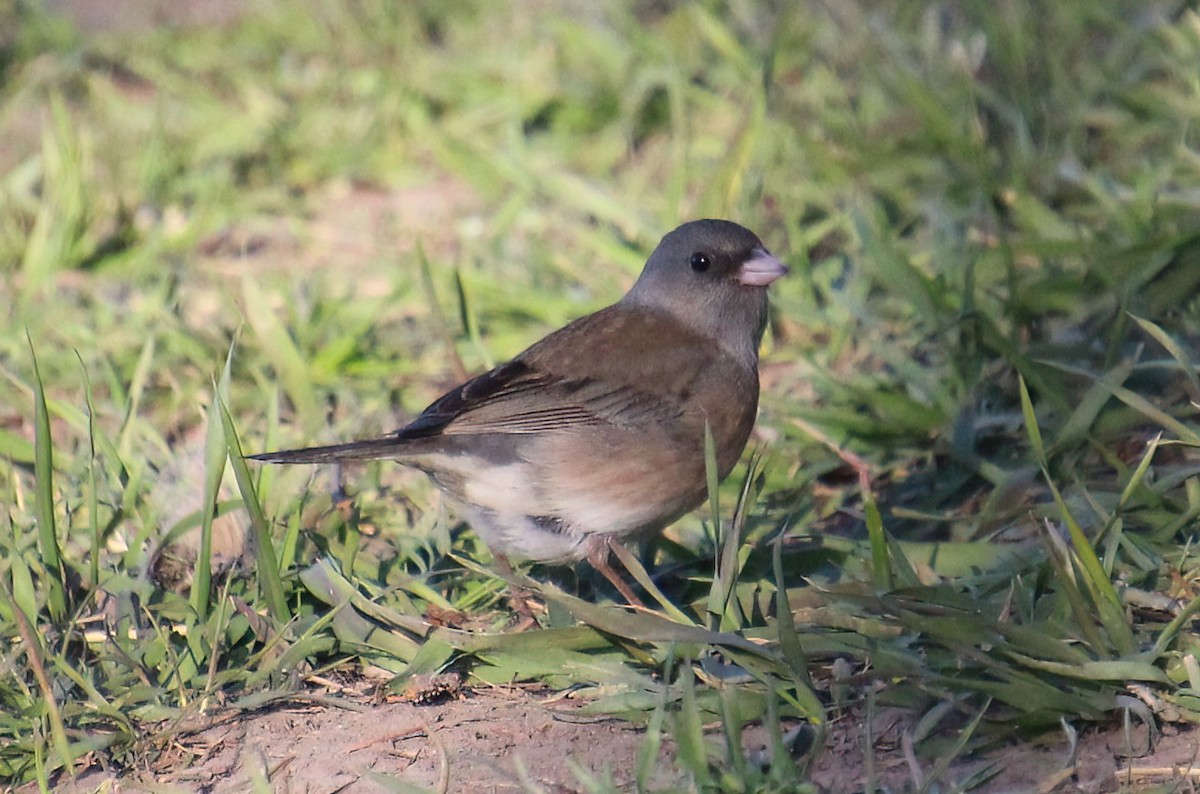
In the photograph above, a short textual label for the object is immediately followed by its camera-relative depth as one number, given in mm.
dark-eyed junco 7137
